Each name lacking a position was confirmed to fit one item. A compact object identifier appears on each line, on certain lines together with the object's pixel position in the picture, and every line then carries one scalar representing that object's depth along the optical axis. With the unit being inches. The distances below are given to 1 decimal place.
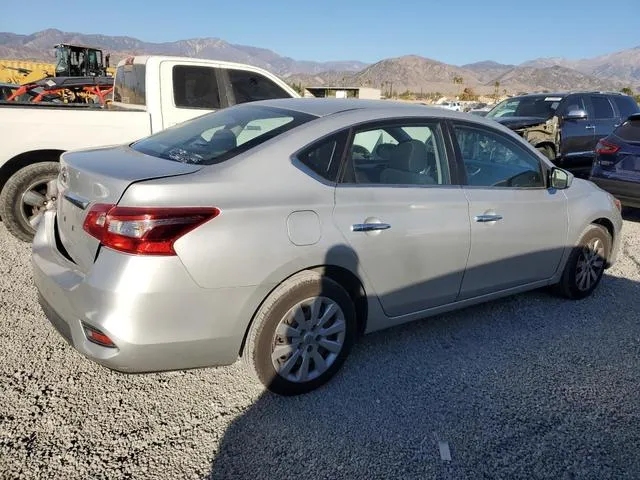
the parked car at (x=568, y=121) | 374.9
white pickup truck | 193.0
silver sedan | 89.7
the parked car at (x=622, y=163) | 258.7
